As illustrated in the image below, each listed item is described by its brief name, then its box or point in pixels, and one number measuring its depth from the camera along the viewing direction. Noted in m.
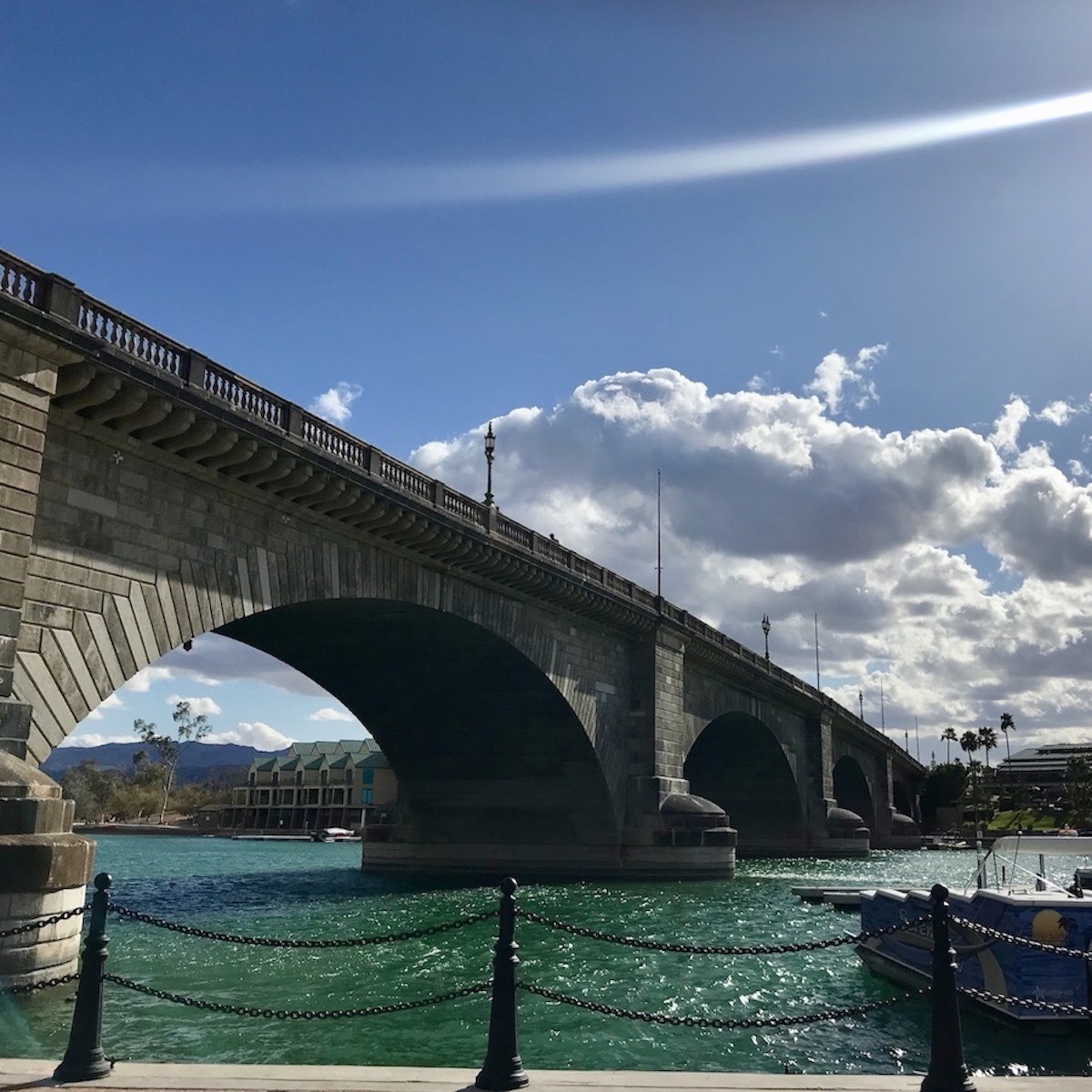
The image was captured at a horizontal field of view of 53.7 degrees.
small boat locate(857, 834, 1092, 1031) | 14.18
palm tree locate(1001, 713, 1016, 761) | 157.88
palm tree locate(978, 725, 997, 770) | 148.50
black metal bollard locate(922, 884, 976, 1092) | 7.27
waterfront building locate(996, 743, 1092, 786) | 171.00
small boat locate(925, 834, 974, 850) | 100.44
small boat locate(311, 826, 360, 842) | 114.81
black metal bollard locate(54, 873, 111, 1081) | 7.41
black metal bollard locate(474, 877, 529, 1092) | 7.26
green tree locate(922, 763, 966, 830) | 133.62
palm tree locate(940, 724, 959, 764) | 154.12
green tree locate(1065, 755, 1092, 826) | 103.62
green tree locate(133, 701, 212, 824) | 163.38
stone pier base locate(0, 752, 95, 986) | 13.31
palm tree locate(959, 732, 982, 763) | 143.38
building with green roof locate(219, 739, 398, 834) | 134.12
